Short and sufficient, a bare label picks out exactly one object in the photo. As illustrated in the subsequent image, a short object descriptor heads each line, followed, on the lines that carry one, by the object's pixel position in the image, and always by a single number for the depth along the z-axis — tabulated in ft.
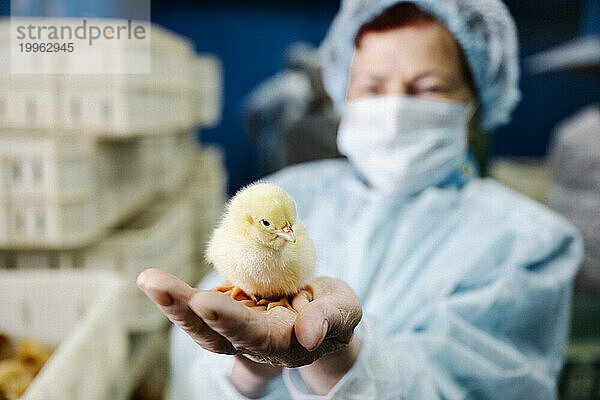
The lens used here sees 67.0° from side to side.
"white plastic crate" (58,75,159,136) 2.73
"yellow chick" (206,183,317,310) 1.21
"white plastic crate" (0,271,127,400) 2.90
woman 2.05
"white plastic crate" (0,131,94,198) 2.95
